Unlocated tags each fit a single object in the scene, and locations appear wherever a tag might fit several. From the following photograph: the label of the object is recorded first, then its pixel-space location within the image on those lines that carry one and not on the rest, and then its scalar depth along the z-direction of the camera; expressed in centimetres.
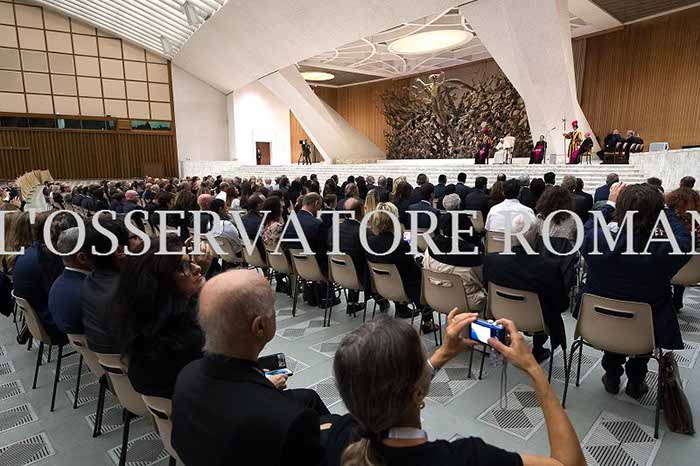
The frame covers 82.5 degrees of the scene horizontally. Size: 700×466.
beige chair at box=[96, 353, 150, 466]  195
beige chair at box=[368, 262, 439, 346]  344
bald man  104
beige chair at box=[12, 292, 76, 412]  272
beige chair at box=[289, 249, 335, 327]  412
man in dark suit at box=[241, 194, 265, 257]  493
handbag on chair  231
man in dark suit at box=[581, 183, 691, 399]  234
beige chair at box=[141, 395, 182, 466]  162
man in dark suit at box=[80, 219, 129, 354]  212
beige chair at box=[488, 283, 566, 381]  265
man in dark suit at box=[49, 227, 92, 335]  236
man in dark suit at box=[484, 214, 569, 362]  266
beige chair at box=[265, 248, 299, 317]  448
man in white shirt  437
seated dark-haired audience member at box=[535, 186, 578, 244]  357
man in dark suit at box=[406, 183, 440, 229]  532
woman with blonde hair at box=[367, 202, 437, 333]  352
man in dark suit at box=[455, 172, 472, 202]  698
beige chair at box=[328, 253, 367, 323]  383
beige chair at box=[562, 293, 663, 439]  227
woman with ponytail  87
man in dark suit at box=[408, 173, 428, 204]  625
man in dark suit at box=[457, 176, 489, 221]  611
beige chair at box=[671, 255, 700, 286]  351
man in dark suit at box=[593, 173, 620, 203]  585
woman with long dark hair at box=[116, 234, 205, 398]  158
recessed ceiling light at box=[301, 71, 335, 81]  2296
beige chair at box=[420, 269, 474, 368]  300
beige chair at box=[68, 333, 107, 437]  235
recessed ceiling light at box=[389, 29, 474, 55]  1572
